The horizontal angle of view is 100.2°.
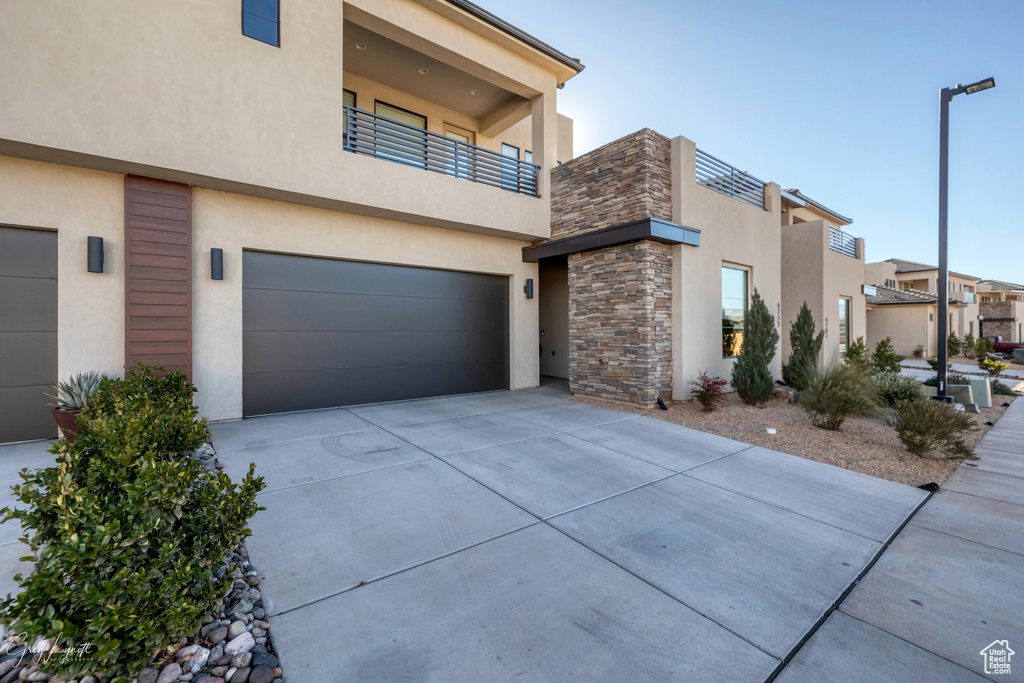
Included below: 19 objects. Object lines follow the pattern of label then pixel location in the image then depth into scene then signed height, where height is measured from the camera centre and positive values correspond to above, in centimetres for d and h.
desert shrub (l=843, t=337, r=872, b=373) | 933 -41
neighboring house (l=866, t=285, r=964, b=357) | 2186 +112
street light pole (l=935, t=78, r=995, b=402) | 818 +232
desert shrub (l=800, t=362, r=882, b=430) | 665 -91
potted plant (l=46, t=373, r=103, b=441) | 533 -77
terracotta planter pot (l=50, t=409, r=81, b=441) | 531 -102
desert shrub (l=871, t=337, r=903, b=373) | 1156 -55
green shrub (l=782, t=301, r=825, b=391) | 976 -11
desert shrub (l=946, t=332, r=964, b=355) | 2061 -27
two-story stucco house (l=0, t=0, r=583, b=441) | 575 +240
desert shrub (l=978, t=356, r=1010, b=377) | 1190 -73
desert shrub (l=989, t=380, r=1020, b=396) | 1013 -119
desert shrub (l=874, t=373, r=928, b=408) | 827 -98
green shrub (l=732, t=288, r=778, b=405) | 865 -36
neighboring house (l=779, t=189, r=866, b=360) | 1324 +199
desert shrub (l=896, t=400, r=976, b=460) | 523 -112
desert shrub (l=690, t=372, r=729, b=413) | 805 -100
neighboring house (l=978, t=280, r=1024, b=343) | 3117 +155
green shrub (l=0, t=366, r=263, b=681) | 172 -98
